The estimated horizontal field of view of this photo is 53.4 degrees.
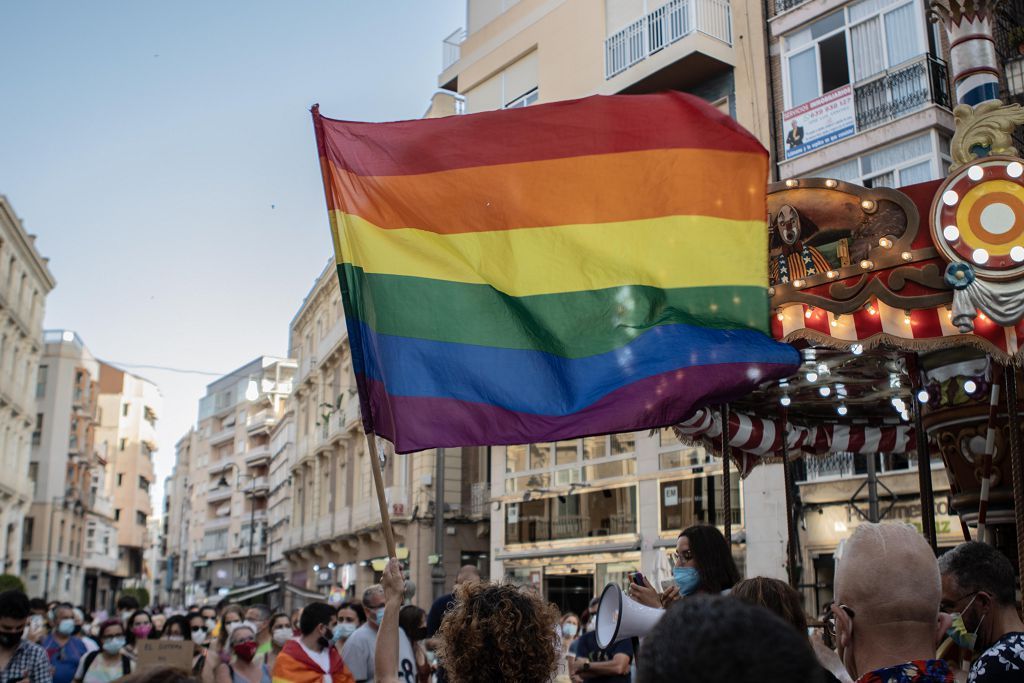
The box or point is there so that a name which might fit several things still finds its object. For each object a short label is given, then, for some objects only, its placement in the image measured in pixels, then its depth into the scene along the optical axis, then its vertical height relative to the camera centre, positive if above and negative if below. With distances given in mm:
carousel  6277 +1879
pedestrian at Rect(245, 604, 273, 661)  10109 -528
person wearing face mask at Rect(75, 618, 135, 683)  9016 -673
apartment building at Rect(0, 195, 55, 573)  46081 +10512
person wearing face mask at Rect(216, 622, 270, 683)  7953 -557
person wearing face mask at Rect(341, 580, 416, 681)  7883 -535
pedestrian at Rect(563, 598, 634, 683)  6145 -493
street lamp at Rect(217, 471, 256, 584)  68844 +6491
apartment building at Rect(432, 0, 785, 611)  22078 +3650
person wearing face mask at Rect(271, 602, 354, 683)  7242 -524
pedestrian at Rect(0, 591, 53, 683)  5684 -351
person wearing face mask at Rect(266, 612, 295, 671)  9484 -451
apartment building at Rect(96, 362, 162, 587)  84500 +10882
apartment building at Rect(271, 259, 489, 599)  34031 +3482
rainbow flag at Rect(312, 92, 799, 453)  5492 +1756
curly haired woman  3416 -183
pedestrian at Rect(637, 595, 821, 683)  1424 -93
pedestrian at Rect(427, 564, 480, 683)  6594 -194
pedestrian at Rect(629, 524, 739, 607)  5309 +80
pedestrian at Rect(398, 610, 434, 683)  8016 -388
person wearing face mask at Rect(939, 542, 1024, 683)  4148 -63
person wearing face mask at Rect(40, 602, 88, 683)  9664 -626
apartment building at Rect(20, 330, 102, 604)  59031 +6971
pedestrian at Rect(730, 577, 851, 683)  4055 -72
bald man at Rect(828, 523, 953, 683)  2703 -70
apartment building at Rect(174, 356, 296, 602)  78875 +8854
